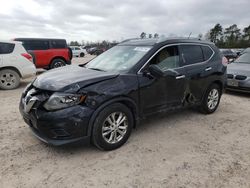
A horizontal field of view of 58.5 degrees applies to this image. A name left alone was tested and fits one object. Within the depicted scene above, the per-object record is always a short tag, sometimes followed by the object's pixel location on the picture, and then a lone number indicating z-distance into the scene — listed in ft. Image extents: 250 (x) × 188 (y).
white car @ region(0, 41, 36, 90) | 23.79
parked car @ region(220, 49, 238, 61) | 80.13
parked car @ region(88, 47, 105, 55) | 126.23
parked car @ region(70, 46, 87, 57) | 102.59
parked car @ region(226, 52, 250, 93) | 22.00
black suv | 9.72
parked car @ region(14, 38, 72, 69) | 35.70
